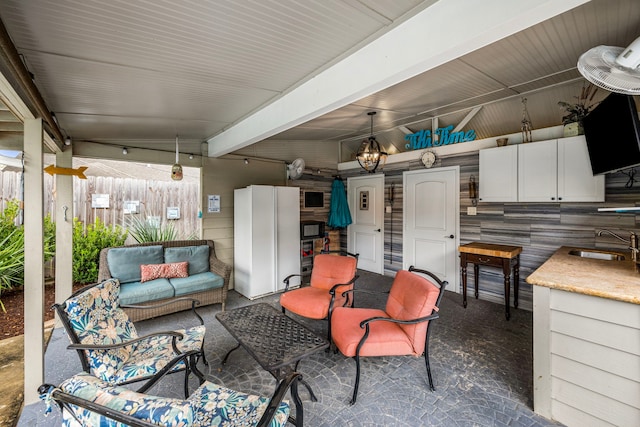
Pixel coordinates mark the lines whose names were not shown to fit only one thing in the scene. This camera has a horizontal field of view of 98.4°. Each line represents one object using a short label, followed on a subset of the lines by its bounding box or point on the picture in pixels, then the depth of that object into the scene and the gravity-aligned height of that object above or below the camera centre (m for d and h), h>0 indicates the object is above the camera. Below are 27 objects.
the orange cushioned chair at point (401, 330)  2.02 -0.92
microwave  4.98 -0.31
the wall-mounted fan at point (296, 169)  4.93 +0.80
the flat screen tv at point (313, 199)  5.52 +0.27
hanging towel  5.74 +0.09
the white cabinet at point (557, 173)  3.03 +0.45
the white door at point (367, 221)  5.44 -0.18
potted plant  3.05 +1.12
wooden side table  3.31 -0.59
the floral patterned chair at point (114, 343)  1.66 -0.87
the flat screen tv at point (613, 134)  2.07 +0.66
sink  2.87 -0.46
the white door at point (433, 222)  4.36 -0.16
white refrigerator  4.12 -0.39
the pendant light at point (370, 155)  3.64 +0.76
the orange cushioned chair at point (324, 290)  2.75 -0.88
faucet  2.13 -0.29
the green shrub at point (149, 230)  4.30 -0.27
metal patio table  1.79 -0.93
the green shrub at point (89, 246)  4.09 -0.50
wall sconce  4.05 +0.32
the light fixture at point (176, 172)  3.68 +0.55
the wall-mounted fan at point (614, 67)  1.41 +0.79
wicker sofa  3.21 -0.84
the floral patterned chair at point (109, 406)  0.82 -0.60
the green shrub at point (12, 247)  3.36 -0.43
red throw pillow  3.53 -0.76
